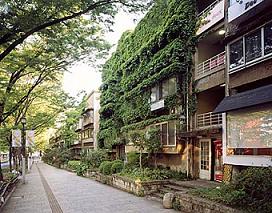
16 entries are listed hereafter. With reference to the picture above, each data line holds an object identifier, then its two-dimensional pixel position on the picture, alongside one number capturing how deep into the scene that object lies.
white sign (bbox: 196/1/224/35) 16.64
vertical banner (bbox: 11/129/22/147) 23.81
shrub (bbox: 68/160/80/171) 41.44
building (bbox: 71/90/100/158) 48.56
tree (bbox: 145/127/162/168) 20.81
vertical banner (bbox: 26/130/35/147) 26.98
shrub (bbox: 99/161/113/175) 25.20
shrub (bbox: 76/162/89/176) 33.67
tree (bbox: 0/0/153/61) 9.05
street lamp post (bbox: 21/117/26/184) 25.84
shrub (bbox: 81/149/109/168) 32.75
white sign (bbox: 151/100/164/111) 22.05
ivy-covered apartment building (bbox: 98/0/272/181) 12.59
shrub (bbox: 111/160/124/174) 24.34
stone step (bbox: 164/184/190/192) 15.47
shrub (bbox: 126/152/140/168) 23.01
